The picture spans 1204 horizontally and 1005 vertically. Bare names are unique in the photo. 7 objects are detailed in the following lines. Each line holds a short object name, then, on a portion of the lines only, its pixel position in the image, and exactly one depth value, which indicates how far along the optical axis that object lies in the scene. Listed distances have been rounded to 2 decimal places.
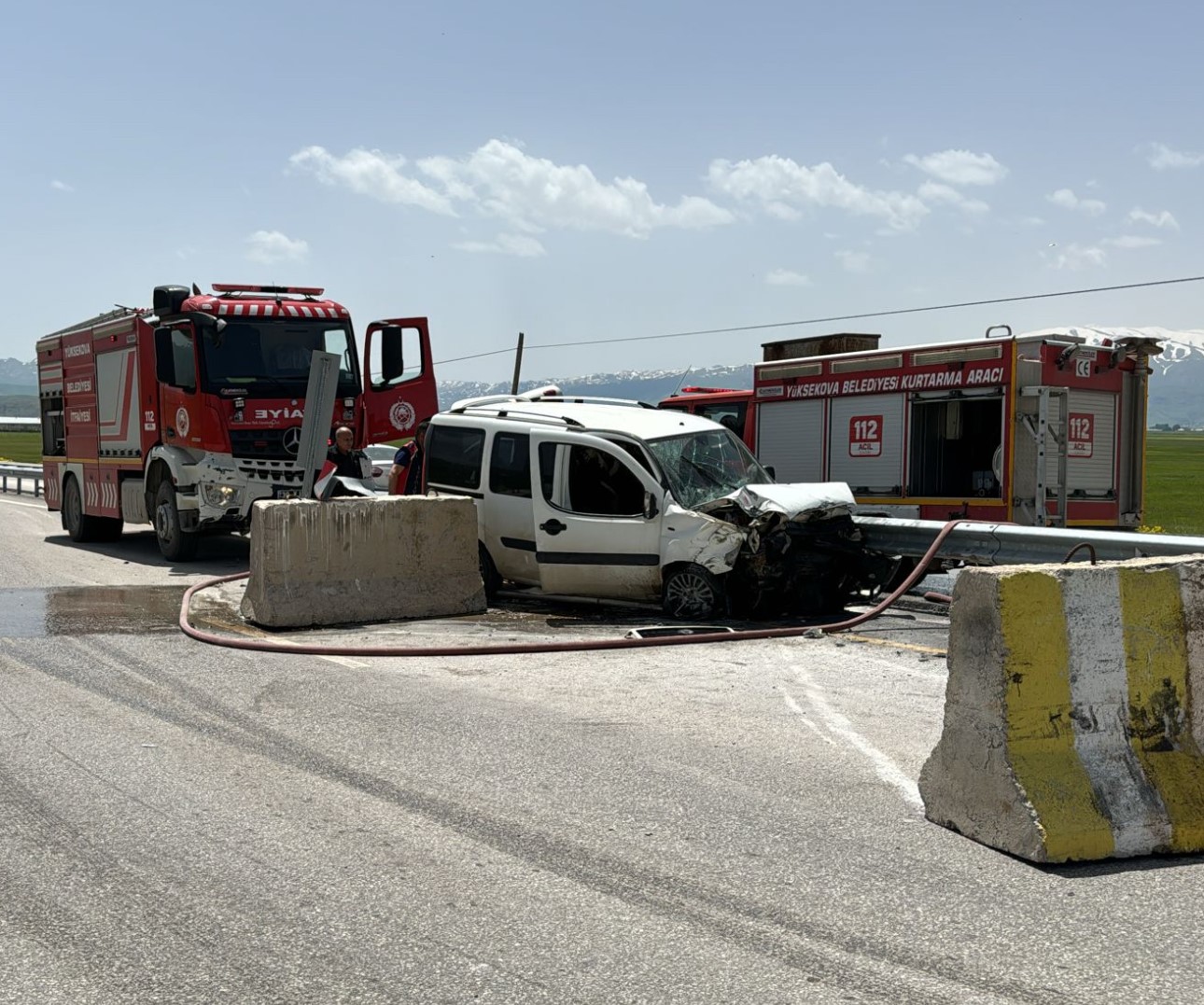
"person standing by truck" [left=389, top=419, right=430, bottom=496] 13.24
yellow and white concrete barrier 4.70
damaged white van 10.39
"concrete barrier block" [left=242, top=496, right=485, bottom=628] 10.25
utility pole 43.28
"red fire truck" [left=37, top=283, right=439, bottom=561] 15.48
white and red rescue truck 13.53
